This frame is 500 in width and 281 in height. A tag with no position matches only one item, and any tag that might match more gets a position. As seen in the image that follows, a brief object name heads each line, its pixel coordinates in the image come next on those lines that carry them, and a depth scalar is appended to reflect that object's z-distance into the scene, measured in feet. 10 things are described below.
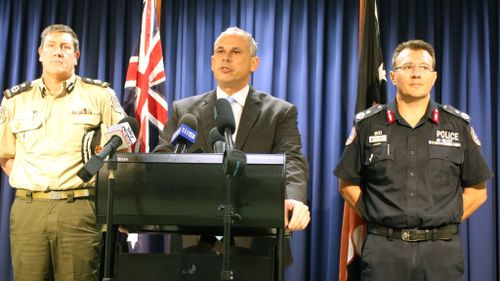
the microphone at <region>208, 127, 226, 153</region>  5.75
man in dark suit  8.37
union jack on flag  12.07
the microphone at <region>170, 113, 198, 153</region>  5.90
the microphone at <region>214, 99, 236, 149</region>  5.43
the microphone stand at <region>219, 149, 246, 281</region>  5.15
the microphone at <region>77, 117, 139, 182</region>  5.40
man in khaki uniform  9.91
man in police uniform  9.12
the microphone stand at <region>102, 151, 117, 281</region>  5.57
